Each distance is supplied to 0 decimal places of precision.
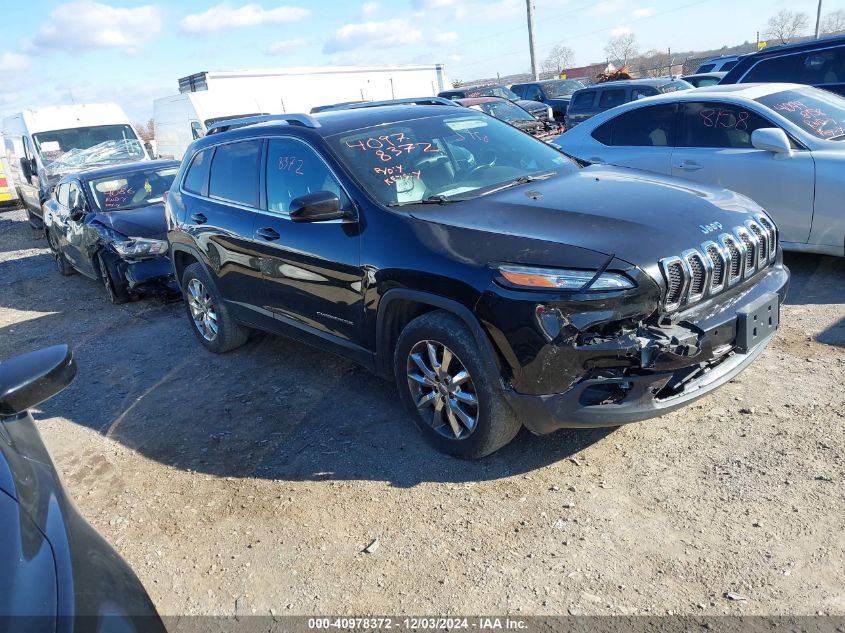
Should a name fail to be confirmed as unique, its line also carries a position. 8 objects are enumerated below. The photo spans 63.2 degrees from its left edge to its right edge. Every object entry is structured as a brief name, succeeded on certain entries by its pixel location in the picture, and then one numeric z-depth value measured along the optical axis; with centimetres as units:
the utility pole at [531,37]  3121
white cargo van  1376
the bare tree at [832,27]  7032
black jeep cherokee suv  307
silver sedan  561
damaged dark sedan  782
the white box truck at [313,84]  1936
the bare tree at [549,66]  7552
